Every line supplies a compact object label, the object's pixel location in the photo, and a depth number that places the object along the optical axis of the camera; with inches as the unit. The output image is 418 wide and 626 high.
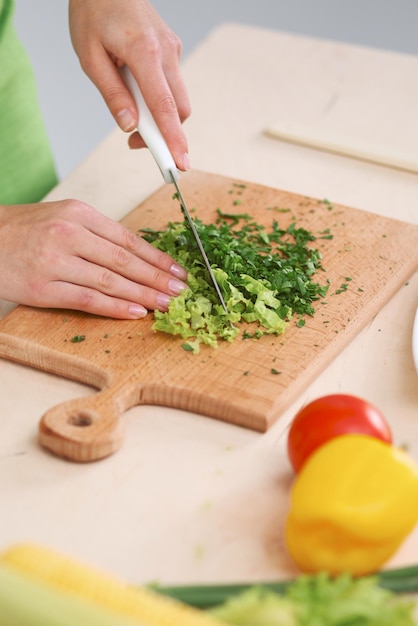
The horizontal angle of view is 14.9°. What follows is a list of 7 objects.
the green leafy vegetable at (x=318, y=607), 35.3
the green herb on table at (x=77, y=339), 47.5
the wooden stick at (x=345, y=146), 56.8
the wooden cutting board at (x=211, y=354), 44.3
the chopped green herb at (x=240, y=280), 47.6
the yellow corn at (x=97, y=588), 35.3
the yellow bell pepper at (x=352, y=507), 38.5
